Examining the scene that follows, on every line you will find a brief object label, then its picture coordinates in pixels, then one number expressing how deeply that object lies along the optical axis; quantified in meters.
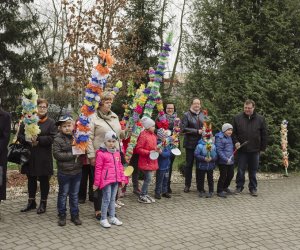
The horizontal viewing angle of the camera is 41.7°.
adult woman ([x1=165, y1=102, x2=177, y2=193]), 8.10
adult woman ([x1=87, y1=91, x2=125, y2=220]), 6.36
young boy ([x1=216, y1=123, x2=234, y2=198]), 8.23
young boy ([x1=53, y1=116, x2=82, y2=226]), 5.99
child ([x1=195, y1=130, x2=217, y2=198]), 8.00
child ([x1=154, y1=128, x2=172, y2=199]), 7.66
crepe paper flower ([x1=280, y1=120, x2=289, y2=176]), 11.05
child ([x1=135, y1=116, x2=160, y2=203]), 7.41
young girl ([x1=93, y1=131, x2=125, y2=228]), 6.05
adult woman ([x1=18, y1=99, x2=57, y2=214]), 6.33
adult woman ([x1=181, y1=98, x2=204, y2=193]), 8.31
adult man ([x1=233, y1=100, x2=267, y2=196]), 8.46
